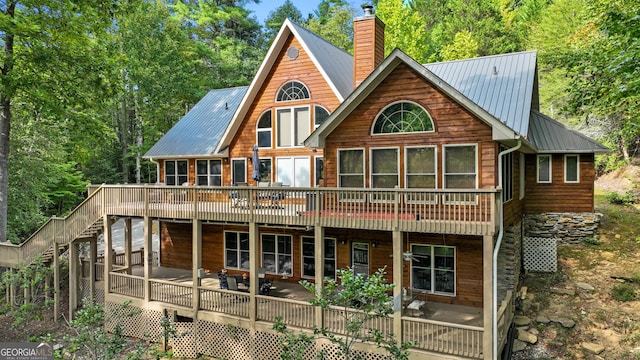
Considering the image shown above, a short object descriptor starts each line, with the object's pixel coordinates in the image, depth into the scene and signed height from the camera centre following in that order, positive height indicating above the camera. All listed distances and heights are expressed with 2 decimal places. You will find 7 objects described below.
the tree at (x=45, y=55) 15.05 +4.80
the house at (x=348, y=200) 10.53 -0.80
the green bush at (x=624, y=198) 19.80 -1.33
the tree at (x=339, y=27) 38.03 +14.67
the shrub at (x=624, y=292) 11.99 -3.68
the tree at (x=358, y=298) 6.77 -2.22
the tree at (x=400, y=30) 29.80 +10.71
